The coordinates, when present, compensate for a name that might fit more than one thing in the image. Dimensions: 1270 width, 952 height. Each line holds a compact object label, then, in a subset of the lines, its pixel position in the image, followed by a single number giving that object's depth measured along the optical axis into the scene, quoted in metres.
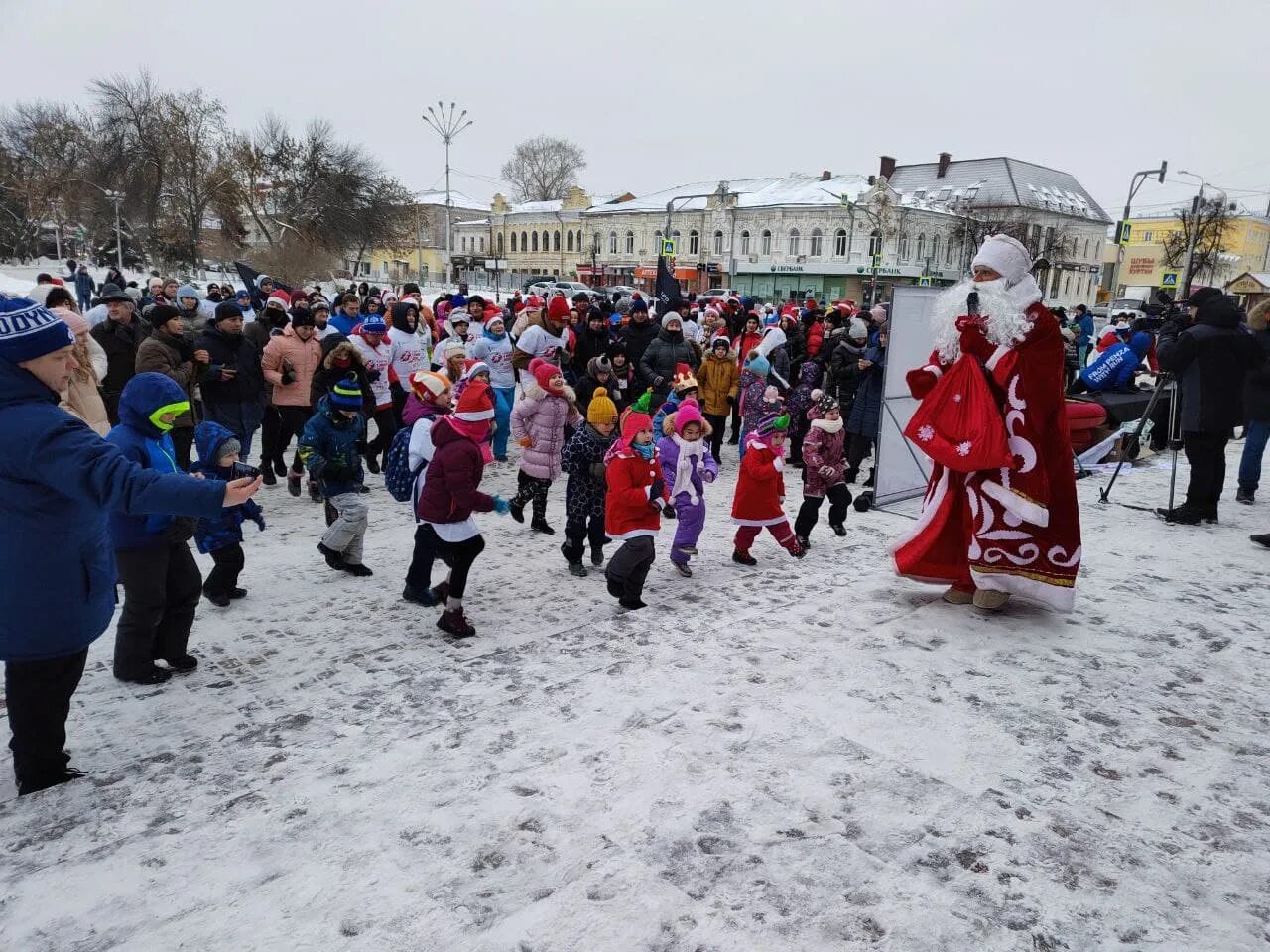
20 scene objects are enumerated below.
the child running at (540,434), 6.88
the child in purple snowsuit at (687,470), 5.76
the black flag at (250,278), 12.98
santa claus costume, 4.56
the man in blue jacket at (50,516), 2.64
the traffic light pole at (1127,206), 29.45
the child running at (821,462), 6.45
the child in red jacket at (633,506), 5.07
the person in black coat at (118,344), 7.56
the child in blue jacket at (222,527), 4.55
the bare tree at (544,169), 82.19
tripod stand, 7.46
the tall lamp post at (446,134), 36.69
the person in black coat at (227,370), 7.36
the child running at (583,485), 5.92
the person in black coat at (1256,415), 7.44
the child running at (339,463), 5.51
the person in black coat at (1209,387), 6.85
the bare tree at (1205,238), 54.50
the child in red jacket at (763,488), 5.93
